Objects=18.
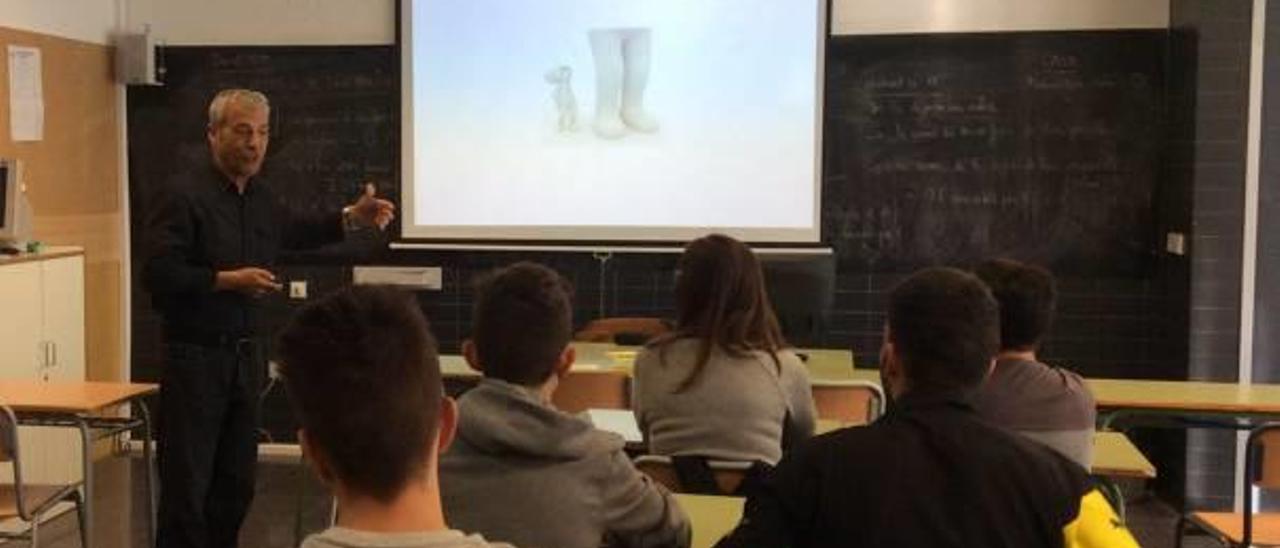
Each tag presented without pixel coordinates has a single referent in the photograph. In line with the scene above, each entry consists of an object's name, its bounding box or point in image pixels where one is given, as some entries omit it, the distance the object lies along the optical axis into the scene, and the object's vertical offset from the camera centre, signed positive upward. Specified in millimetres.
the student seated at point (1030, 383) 2525 -352
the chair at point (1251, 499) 3072 -699
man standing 3584 -350
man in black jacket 1669 -363
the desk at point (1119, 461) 2980 -610
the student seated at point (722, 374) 2793 -382
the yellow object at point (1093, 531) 1671 -430
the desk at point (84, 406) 3588 -602
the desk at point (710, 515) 2230 -583
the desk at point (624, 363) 4012 -537
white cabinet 4883 -555
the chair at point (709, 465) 2682 -580
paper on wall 5332 +454
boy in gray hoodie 1813 -380
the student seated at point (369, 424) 1158 -208
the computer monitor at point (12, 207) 4910 -31
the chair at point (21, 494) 3252 -851
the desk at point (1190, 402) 3762 -576
